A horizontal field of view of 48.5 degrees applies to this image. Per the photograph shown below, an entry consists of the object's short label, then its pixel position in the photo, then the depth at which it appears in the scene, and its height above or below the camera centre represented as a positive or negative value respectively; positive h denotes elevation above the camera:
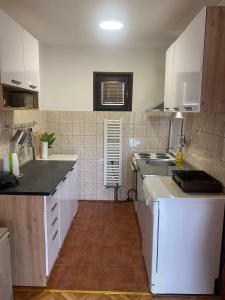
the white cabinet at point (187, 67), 1.75 +0.42
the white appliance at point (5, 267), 1.69 -1.05
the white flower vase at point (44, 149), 3.42 -0.46
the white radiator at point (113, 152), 3.82 -0.55
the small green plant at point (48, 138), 3.47 -0.31
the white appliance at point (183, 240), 1.88 -0.94
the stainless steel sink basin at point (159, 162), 3.23 -0.59
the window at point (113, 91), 3.94 +0.40
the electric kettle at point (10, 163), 2.28 -0.44
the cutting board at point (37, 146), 3.35 -0.42
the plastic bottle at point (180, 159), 3.06 -0.51
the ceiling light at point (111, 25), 2.70 +1.01
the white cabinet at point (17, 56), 1.89 +0.51
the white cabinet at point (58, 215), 2.06 -0.97
